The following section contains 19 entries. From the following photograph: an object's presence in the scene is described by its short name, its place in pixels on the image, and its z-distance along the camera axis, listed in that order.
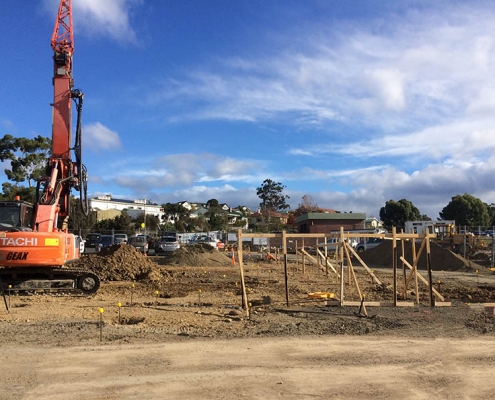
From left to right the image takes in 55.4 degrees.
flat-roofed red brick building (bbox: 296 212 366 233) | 61.59
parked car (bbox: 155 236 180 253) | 41.03
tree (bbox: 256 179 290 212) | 90.56
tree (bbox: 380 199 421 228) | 77.81
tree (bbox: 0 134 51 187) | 45.03
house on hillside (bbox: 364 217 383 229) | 93.85
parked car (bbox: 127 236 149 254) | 39.28
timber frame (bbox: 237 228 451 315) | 12.40
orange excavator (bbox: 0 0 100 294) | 13.69
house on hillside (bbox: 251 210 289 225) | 81.01
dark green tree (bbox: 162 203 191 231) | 80.88
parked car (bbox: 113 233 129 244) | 41.56
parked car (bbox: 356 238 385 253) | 43.79
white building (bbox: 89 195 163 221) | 97.16
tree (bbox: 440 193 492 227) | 72.94
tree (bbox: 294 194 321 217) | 86.88
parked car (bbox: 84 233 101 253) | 39.91
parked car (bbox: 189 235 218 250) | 45.56
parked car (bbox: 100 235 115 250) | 41.41
